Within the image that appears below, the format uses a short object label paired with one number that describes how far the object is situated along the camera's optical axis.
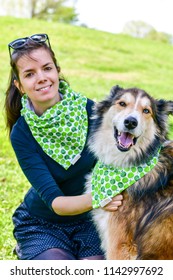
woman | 3.71
